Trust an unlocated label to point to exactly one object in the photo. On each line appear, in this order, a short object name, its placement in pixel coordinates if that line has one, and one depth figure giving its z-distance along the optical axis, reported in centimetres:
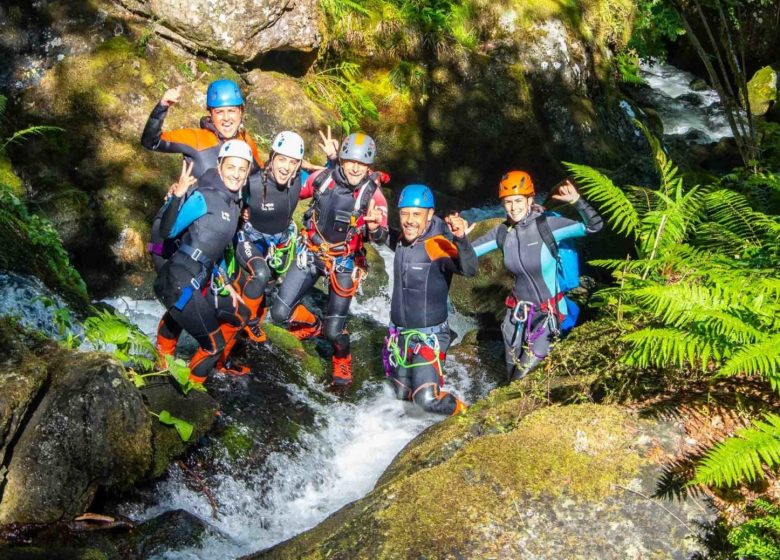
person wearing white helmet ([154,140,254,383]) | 642
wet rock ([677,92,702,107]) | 2020
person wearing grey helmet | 760
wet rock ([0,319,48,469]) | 419
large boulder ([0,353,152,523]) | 433
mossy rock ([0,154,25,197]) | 914
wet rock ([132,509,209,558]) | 484
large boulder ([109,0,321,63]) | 1110
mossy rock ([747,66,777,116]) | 2098
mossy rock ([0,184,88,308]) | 638
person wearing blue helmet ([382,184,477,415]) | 725
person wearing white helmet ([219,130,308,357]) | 754
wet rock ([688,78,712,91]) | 2117
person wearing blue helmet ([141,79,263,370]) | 704
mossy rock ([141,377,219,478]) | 541
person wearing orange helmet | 707
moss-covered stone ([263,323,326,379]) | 816
